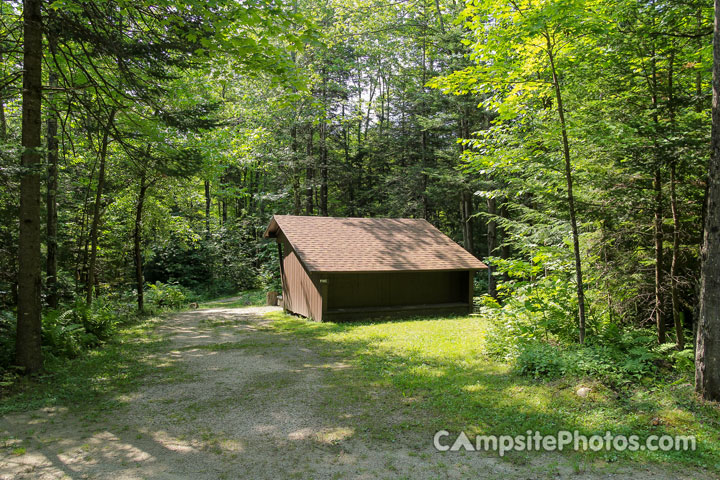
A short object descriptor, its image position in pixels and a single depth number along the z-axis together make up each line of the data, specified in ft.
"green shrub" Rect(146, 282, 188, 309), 63.82
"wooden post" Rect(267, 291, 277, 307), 68.80
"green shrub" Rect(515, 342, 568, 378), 21.65
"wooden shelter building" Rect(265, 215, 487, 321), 47.03
